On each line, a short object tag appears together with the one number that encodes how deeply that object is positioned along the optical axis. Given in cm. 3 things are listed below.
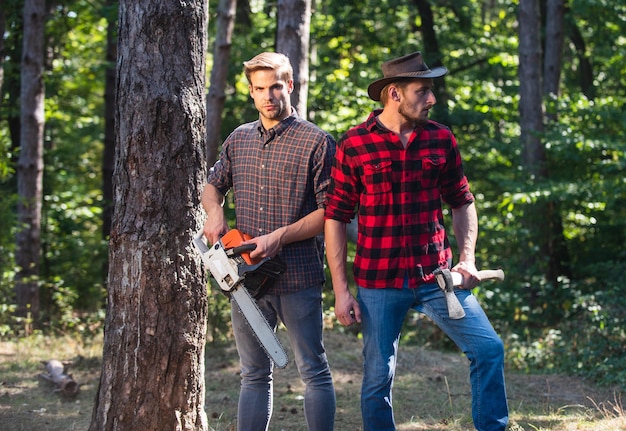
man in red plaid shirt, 389
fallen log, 718
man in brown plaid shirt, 409
